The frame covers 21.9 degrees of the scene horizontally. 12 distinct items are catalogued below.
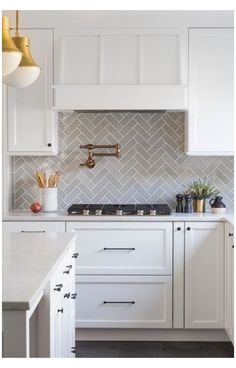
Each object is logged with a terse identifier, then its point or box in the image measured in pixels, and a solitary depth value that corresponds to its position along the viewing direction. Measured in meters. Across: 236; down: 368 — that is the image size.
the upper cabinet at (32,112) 4.45
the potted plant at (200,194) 4.60
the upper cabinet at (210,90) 4.41
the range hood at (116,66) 4.34
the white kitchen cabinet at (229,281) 3.96
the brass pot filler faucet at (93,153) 4.66
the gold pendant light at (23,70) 2.63
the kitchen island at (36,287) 1.83
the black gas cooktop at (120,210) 4.30
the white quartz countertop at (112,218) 4.22
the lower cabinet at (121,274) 4.27
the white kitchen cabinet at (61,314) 2.27
